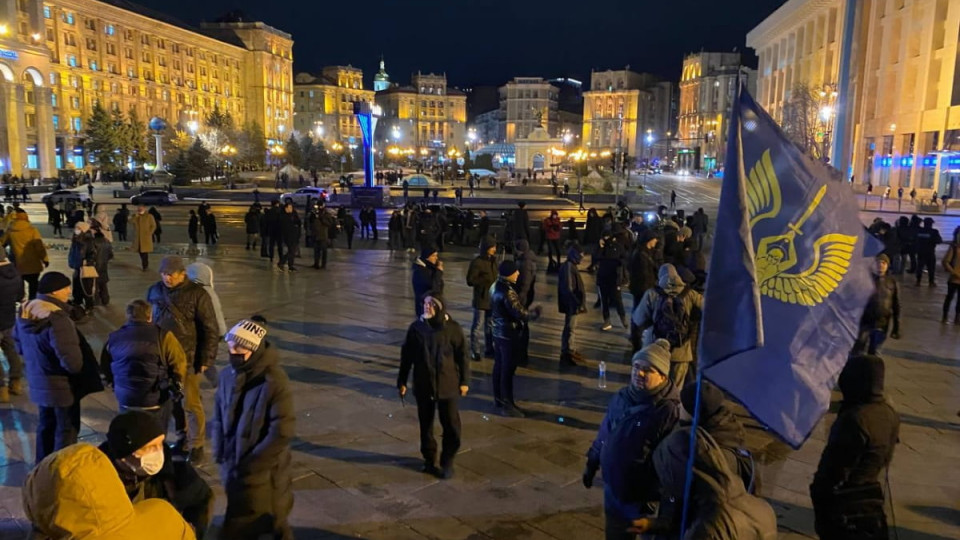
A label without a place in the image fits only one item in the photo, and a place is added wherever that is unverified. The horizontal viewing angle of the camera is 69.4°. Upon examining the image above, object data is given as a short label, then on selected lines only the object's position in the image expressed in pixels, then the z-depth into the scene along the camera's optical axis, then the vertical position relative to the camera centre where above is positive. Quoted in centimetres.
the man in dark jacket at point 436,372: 520 -152
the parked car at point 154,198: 3872 -187
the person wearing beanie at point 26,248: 1013 -125
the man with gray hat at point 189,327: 562 -132
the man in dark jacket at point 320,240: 1603 -167
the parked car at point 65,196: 3376 -167
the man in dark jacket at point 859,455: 349 -141
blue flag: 301 -45
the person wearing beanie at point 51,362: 481 -137
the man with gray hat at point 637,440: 322 -124
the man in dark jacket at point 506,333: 660 -154
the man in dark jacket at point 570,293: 816 -142
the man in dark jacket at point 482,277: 835 -128
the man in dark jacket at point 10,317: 710 -160
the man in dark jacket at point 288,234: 1556 -150
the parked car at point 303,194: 4000 -157
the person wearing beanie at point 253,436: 372 -144
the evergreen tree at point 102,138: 6231 +233
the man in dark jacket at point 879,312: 745 -146
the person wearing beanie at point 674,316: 615 -127
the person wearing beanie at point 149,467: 267 -120
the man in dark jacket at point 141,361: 477 -136
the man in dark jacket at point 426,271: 812 -120
